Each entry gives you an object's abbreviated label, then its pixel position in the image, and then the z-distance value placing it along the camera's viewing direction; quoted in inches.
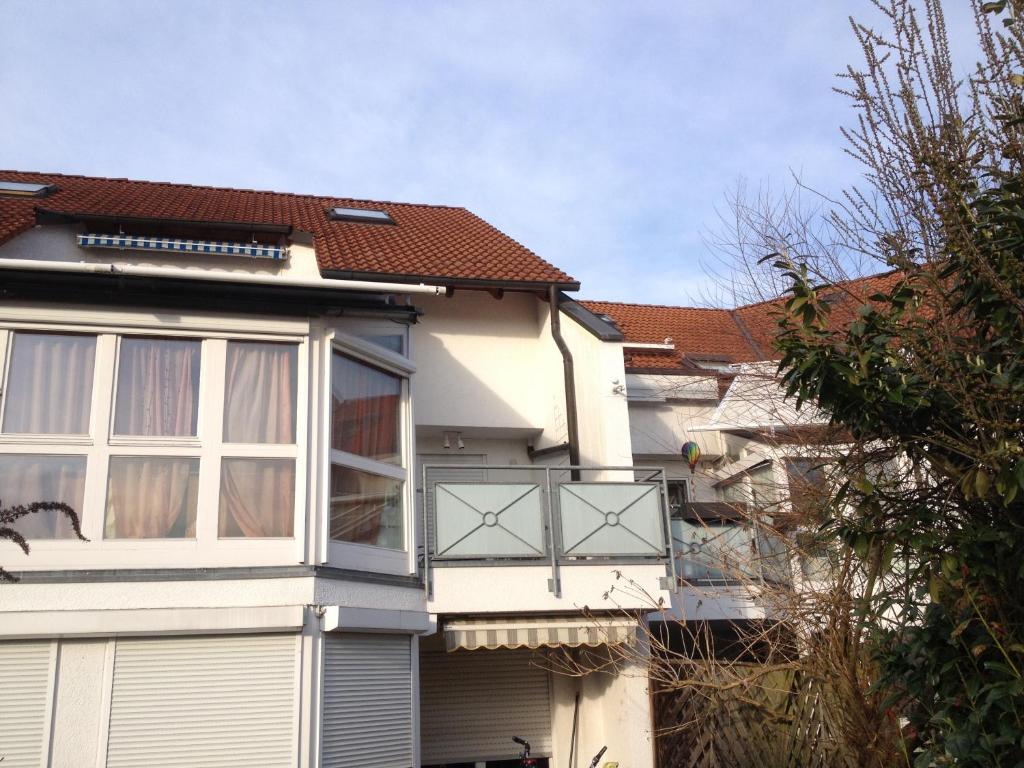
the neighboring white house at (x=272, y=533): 342.3
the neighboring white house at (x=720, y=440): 492.7
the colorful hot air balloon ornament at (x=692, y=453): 652.7
